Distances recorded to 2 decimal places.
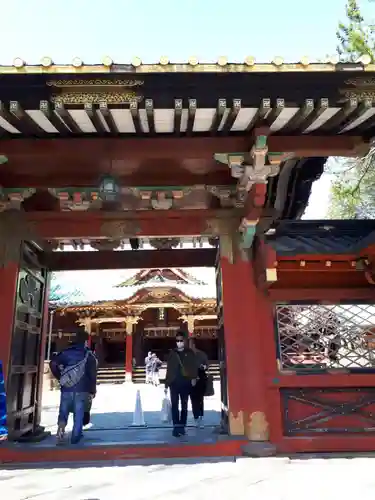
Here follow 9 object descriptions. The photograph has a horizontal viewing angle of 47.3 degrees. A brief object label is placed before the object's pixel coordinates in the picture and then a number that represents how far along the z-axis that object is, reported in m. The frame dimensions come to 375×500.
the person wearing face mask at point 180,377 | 6.80
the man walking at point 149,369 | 20.41
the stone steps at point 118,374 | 22.77
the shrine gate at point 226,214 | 4.52
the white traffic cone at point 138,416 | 8.07
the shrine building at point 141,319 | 22.98
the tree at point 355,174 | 14.23
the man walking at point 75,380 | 6.09
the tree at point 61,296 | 23.31
